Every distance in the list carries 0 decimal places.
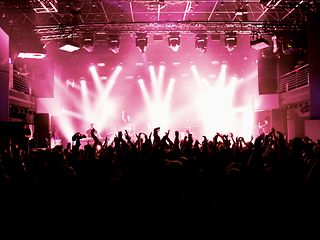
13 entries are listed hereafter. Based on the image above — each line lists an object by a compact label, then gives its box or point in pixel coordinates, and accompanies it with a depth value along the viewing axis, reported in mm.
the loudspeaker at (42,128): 13383
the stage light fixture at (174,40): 11969
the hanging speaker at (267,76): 14648
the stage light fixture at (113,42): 12156
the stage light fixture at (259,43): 11070
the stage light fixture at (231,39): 12138
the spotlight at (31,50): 10648
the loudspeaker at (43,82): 13789
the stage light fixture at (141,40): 12016
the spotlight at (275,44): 12450
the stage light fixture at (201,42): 12281
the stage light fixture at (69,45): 10855
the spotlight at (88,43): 11945
